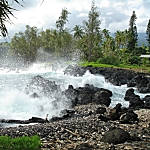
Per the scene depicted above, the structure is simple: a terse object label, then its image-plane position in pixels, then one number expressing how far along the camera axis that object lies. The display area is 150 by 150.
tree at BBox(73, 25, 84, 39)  50.84
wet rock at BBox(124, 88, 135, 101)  14.02
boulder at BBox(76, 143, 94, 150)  4.57
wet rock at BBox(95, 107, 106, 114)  9.26
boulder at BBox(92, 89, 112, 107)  12.13
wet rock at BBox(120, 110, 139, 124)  7.50
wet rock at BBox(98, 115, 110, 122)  7.91
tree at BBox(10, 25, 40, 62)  55.21
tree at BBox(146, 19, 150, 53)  48.57
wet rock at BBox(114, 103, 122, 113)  8.46
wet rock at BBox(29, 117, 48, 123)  8.74
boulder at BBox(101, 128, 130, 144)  5.21
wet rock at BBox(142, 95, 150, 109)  11.64
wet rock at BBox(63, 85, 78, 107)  12.23
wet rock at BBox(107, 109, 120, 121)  8.01
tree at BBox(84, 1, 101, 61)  39.86
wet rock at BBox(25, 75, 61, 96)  14.87
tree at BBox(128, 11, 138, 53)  47.09
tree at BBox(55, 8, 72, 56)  46.30
